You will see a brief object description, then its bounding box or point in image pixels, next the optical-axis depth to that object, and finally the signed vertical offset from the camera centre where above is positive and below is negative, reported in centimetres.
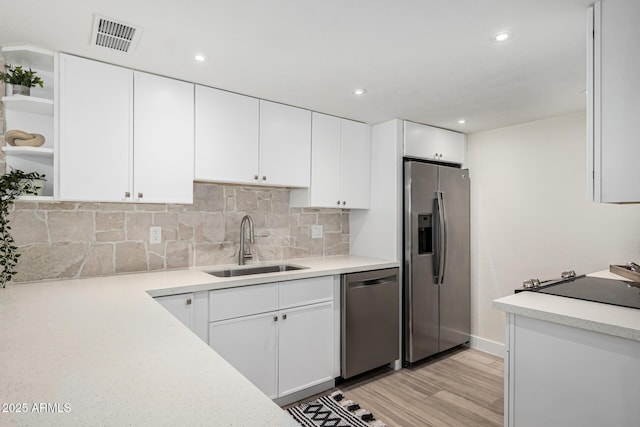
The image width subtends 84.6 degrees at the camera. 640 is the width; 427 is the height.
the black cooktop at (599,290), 163 -39
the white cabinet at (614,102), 142 +47
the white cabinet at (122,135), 205 +50
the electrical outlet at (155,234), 258 -15
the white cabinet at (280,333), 228 -83
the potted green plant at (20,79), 192 +74
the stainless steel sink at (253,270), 278 -47
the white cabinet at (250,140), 253 +57
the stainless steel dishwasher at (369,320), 283 -89
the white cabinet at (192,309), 207 -57
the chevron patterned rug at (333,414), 232 -138
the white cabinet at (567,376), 132 -66
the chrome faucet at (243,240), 292 -23
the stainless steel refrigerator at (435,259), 324 -43
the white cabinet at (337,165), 313 +46
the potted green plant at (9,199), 188 +7
